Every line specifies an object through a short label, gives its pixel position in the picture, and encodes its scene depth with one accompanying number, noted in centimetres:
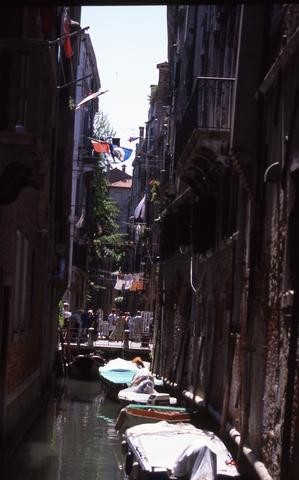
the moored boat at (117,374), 2388
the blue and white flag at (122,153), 3769
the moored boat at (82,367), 3331
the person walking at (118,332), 4152
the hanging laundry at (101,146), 3503
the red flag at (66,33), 1984
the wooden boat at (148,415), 1526
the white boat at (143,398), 1759
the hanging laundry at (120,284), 5788
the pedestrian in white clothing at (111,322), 4498
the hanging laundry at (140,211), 5131
